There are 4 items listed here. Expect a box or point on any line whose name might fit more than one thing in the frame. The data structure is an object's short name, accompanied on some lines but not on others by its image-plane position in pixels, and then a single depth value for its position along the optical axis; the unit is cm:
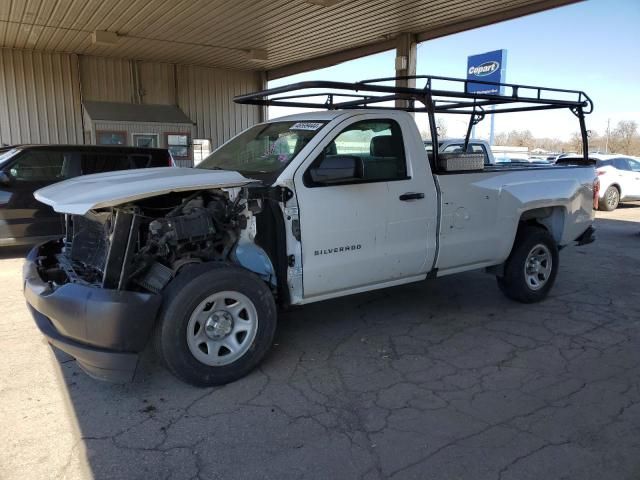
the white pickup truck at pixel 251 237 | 335
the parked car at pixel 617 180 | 1520
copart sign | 1595
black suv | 752
